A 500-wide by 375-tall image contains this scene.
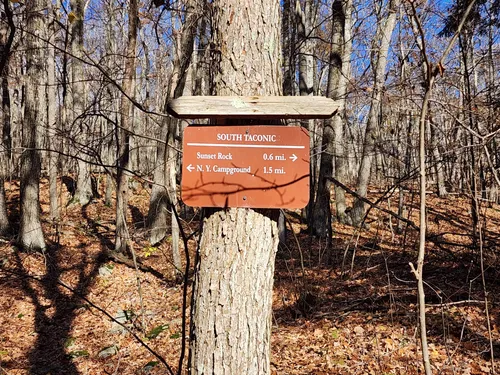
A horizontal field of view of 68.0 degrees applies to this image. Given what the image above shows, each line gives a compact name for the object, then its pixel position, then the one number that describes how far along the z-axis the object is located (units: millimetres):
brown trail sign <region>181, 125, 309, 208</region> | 1815
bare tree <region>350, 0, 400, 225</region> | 9641
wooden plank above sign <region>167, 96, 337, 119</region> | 1779
